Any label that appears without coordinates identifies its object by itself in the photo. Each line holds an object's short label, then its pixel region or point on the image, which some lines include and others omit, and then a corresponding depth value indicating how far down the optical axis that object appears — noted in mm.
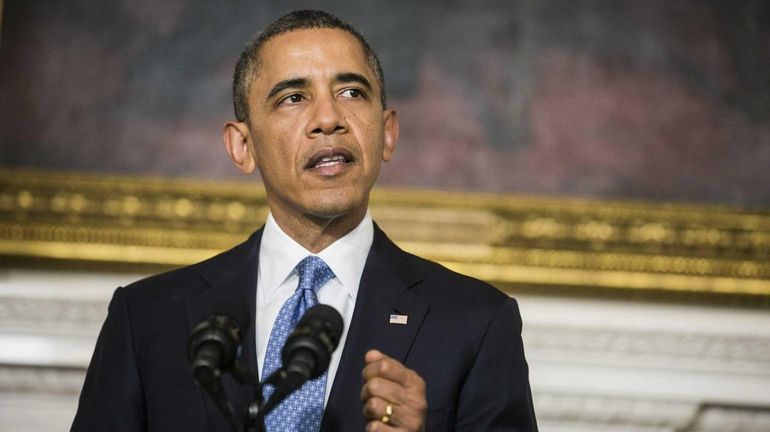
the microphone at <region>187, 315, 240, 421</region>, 6421
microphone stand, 6426
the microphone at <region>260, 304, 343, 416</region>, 6424
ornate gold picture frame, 7491
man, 6701
